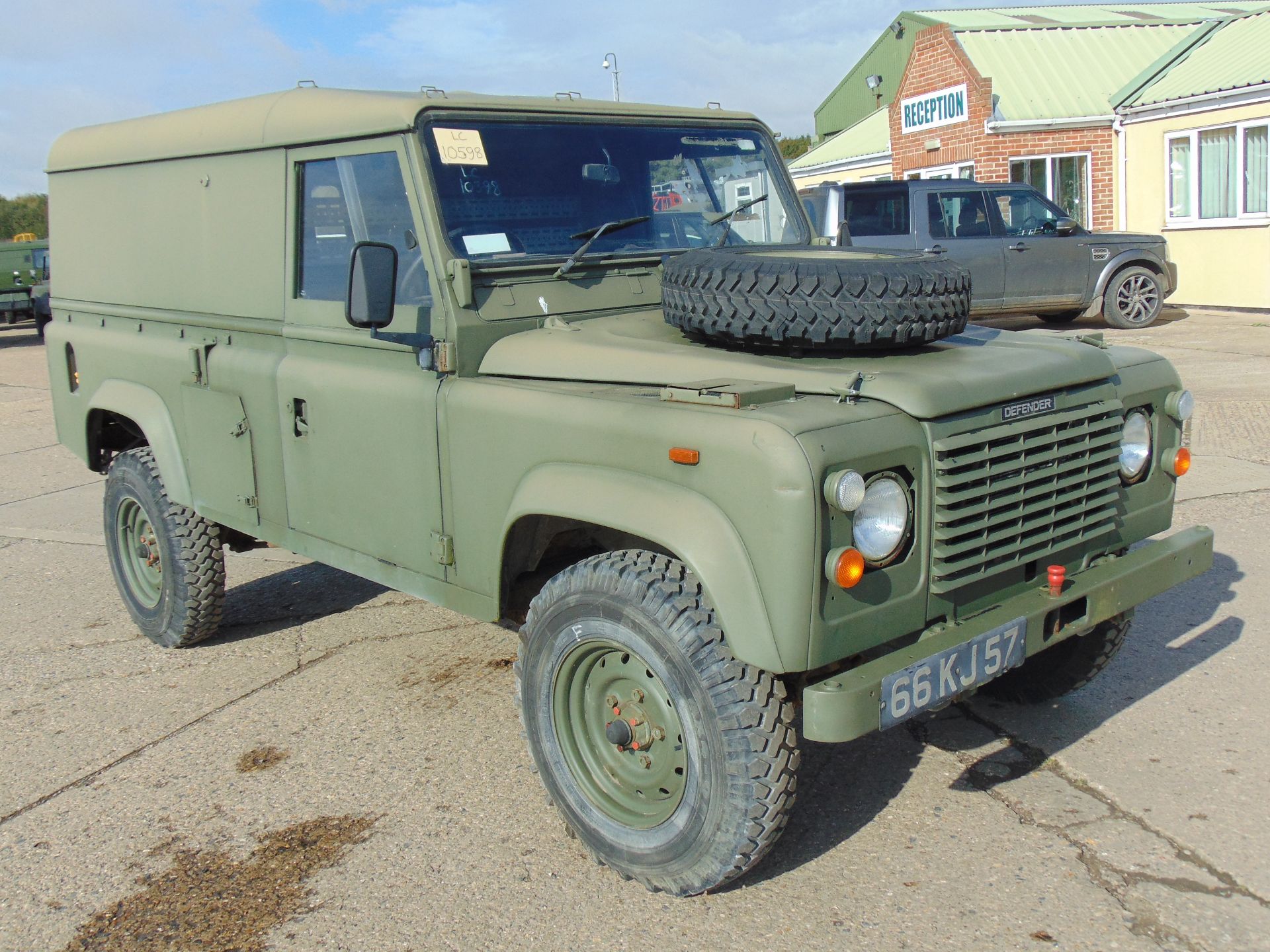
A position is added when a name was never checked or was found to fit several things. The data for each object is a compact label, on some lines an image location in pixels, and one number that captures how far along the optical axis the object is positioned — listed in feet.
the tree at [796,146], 164.25
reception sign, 64.75
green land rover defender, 9.16
